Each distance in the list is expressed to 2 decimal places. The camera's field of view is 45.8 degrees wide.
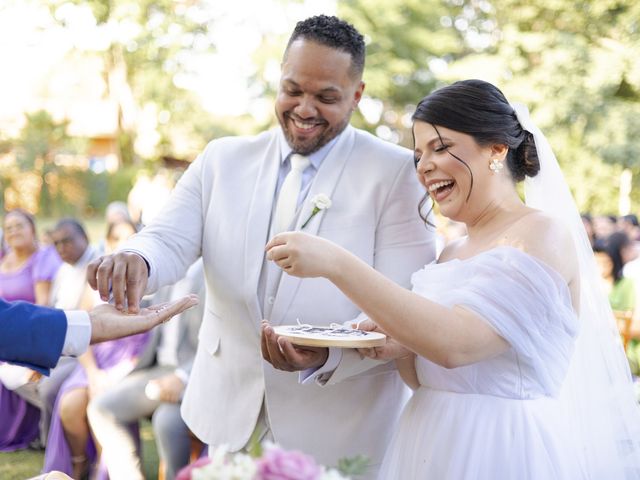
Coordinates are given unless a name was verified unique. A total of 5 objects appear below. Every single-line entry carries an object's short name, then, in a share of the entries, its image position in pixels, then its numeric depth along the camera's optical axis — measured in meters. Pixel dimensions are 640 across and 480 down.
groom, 2.76
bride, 2.14
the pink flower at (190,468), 1.44
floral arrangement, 1.32
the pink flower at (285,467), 1.32
